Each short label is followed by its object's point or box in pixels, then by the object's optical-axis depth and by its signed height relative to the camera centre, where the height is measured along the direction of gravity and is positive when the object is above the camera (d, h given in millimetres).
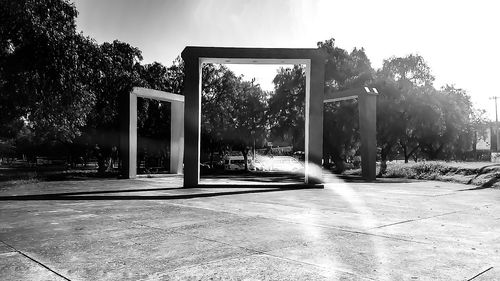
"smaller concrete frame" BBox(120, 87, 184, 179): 24314 +1437
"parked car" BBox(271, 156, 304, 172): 56250 -1764
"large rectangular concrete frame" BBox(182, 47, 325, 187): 18031 +2854
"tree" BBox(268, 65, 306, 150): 43031 +5340
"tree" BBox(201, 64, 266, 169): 48469 +5216
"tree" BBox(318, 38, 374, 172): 38688 +4750
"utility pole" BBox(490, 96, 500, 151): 68512 +8427
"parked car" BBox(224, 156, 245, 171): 50594 -1351
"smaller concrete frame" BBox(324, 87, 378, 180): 25359 +1922
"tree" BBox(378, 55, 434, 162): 38062 +6936
